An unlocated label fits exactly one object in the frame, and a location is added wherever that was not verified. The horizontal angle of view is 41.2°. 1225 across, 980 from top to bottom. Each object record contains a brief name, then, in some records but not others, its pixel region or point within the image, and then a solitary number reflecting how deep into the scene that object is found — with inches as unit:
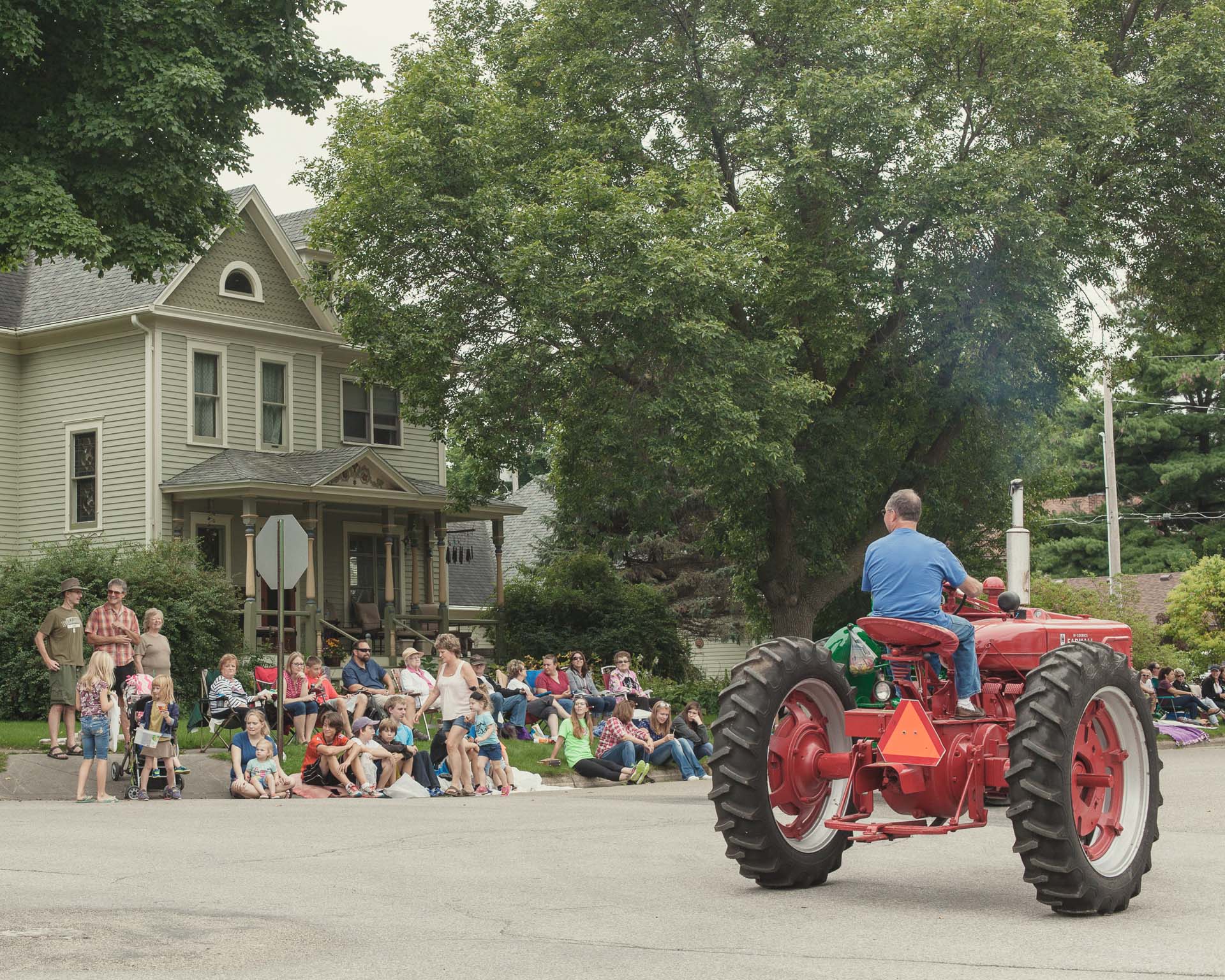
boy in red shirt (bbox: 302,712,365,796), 700.7
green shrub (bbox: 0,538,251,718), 957.8
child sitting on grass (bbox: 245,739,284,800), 689.6
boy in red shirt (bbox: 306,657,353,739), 858.1
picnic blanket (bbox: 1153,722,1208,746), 1178.6
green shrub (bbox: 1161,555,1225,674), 1849.2
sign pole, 753.6
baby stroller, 674.8
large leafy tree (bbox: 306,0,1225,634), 1085.1
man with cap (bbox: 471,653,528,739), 946.1
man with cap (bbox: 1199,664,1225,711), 1432.1
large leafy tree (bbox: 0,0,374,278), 754.8
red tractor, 323.6
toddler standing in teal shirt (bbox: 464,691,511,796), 733.9
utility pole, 2085.4
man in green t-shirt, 733.3
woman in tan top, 792.3
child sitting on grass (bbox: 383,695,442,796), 729.6
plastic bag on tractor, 370.0
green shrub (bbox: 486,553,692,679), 1380.4
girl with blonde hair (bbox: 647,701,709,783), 839.7
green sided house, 1261.1
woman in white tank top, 730.8
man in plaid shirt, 759.1
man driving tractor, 353.1
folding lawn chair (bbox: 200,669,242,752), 802.2
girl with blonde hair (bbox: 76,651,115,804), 641.6
